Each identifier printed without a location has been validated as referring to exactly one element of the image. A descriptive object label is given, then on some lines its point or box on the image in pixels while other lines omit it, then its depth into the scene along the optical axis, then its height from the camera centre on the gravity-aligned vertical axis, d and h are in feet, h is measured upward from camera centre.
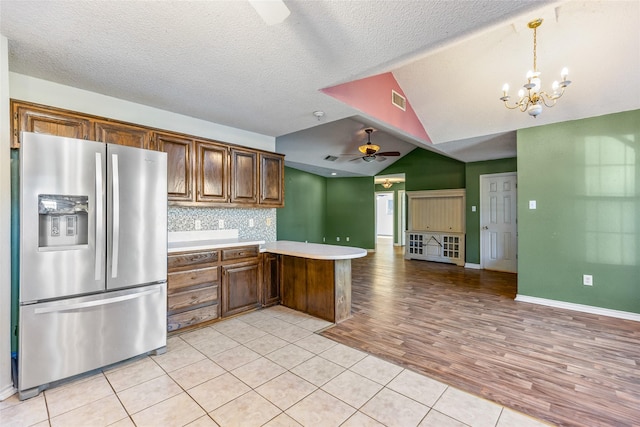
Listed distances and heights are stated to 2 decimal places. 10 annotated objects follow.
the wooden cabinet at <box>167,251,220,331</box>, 9.17 -2.48
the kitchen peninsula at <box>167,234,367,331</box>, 9.44 -2.35
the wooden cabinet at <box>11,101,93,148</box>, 7.13 +2.50
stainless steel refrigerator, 6.26 -1.00
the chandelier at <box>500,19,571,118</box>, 9.00 +4.22
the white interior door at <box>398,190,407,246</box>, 34.22 -0.86
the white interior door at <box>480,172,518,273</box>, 19.45 -0.60
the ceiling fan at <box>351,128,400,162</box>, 17.98 +4.02
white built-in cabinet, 22.40 -1.01
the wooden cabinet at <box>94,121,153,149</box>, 8.37 +2.51
